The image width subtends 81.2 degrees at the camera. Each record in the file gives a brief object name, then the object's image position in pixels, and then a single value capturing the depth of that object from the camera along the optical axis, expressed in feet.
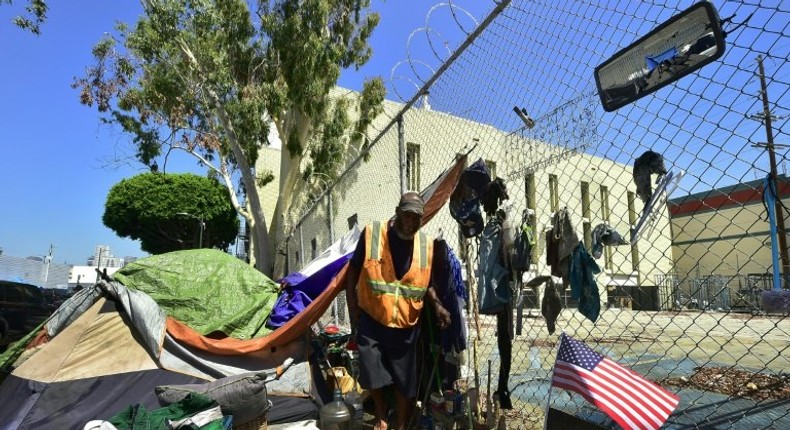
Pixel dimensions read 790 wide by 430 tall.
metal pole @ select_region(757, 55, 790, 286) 5.94
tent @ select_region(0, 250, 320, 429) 12.09
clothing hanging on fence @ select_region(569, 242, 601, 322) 7.80
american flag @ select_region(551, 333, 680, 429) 6.97
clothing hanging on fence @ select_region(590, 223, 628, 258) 7.53
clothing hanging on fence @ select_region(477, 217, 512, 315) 9.22
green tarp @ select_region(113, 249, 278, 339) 17.22
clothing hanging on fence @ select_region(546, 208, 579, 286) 8.12
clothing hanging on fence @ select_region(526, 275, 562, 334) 8.88
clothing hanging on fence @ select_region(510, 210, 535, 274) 8.99
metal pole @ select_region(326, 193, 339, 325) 21.65
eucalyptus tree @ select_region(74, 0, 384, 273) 47.29
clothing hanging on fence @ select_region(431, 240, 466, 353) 10.21
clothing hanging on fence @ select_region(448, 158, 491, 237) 10.50
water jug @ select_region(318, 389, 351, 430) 11.11
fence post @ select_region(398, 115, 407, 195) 14.26
